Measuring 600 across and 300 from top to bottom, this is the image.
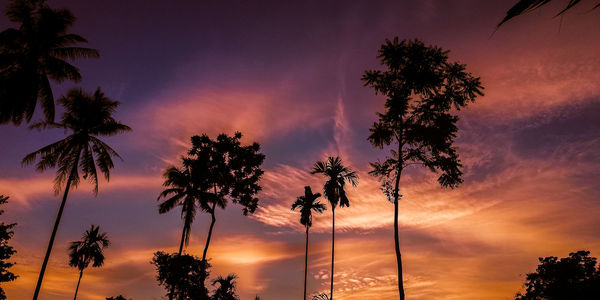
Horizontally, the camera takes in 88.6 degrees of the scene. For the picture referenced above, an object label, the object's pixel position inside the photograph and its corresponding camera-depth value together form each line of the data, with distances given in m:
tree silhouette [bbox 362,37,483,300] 19.72
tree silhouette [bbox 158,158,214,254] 31.86
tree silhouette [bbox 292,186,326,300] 41.34
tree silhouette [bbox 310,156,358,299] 37.72
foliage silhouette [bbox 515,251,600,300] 27.43
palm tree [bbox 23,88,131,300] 22.80
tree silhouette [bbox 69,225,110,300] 47.19
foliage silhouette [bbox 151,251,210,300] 30.72
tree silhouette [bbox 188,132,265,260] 31.50
